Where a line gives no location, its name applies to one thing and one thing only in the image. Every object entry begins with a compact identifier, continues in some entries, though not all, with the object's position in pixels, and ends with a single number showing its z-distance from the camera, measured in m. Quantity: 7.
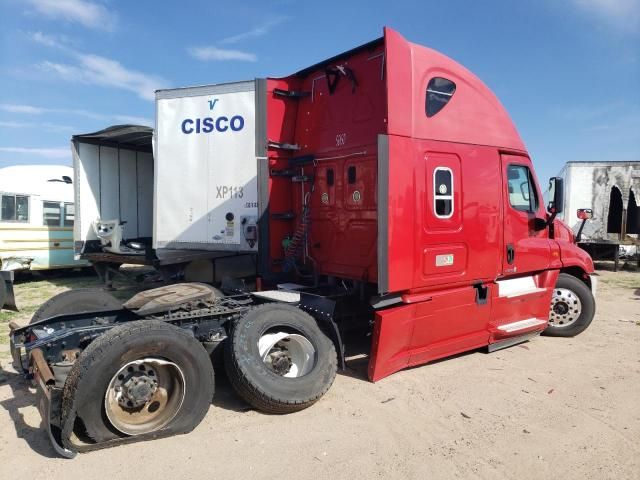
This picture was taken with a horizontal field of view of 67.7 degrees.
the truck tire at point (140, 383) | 3.34
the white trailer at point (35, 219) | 11.23
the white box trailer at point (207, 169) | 6.16
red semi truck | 3.69
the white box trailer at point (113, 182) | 9.71
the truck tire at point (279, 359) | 4.02
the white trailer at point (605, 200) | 14.34
